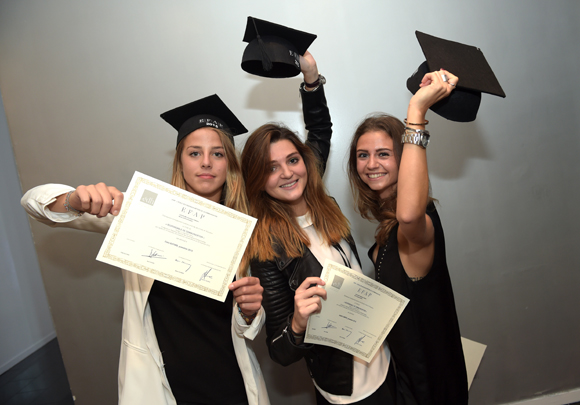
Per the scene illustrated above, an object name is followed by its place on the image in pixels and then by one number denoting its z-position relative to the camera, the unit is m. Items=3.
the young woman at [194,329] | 1.35
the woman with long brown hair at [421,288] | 1.15
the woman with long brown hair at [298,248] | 1.30
